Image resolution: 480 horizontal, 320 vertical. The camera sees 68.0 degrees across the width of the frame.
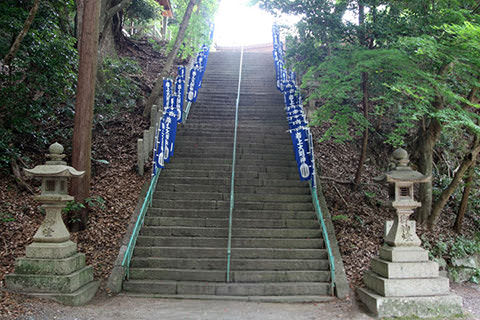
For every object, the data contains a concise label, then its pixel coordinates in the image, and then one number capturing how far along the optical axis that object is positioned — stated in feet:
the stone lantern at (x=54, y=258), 17.06
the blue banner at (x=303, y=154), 27.71
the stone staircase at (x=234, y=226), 20.21
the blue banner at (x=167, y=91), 31.53
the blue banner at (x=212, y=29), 59.89
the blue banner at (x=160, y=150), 27.37
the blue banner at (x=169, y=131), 28.89
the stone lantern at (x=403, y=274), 17.08
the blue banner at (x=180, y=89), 36.40
